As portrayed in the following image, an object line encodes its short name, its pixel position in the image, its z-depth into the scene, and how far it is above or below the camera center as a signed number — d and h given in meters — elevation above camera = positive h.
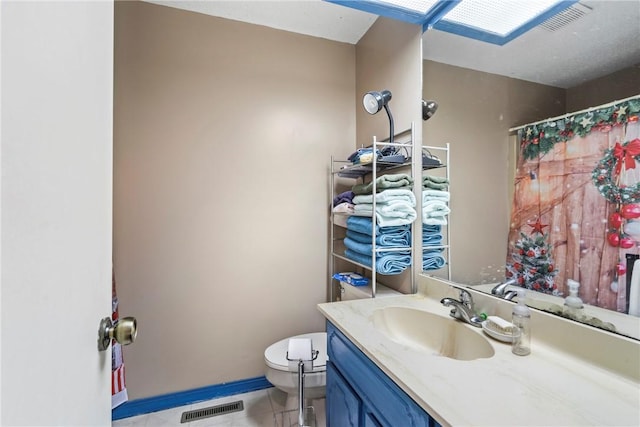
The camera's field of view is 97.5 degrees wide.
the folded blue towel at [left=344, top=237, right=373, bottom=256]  1.41 -0.17
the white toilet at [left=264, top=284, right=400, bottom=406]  1.41 -0.80
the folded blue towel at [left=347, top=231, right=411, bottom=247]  1.37 -0.12
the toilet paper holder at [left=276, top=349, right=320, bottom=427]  1.26 -0.74
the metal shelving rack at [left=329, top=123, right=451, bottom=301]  1.36 +0.21
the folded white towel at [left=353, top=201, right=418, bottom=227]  1.32 +0.01
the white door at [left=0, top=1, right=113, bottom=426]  0.31 +0.00
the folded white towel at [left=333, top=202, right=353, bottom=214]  1.59 +0.04
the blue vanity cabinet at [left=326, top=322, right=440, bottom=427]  0.69 -0.53
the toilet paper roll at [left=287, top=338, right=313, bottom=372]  1.26 -0.63
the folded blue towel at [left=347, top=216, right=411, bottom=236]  1.38 -0.06
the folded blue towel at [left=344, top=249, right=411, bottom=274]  1.36 -0.23
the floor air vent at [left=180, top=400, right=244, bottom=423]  1.59 -1.15
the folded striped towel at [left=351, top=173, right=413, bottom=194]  1.36 +0.17
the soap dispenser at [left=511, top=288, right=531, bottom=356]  0.82 -0.35
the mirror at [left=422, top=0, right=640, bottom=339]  0.77 +0.41
